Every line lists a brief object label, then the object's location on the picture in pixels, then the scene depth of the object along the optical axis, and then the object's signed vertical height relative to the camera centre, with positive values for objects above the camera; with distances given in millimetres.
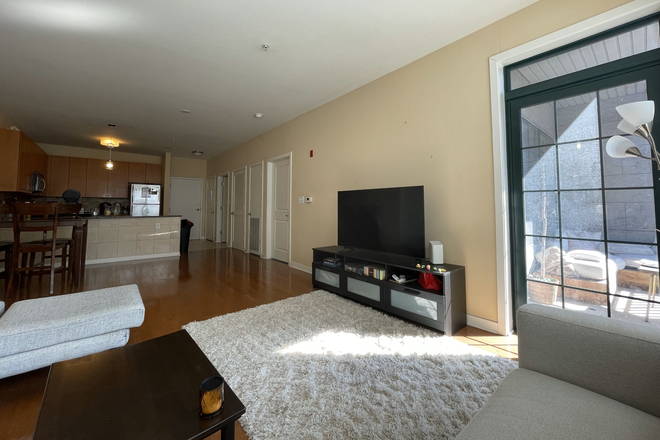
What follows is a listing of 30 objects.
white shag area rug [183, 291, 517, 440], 1259 -887
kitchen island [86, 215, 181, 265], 4906 -171
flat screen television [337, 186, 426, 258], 2557 +101
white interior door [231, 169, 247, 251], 6382 +509
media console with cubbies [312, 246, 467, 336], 2207 -583
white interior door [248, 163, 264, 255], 5633 +476
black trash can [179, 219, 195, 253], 6230 -139
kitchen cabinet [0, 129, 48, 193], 4293 +1129
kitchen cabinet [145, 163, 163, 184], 7368 +1558
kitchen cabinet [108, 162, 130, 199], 6864 +1258
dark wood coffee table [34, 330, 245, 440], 795 -588
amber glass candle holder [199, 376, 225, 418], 857 -549
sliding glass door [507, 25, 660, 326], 1754 +223
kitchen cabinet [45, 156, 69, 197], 6215 +1240
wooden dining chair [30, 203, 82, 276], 3526 -111
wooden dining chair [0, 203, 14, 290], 3332 -381
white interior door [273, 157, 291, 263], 4977 +404
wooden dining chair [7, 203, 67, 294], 3006 +23
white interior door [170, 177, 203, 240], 7957 +896
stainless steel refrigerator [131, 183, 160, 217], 7027 +795
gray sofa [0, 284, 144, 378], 1367 -544
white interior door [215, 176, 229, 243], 7613 +495
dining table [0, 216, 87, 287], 3432 -248
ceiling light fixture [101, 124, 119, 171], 5864 +1913
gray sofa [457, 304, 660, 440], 752 -552
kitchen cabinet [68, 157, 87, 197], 6426 +1330
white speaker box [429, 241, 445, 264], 2389 -220
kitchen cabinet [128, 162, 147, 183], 7105 +1528
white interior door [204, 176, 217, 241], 7988 +645
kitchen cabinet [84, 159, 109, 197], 6633 +1256
